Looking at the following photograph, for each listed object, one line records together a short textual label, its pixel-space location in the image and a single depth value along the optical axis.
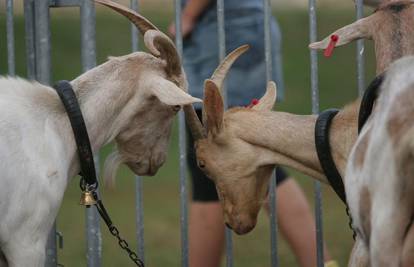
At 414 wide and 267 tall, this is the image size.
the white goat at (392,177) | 5.96
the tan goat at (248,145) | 7.62
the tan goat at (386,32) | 7.41
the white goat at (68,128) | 7.19
